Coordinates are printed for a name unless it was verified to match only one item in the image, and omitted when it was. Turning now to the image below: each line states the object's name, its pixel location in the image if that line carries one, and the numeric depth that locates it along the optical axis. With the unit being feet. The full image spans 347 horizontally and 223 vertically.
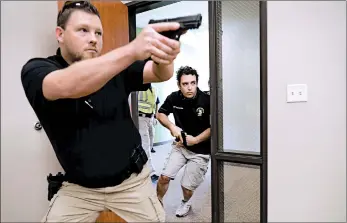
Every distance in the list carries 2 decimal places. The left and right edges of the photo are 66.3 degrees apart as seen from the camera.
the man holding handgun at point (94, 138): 2.65
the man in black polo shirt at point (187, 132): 5.57
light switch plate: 3.97
